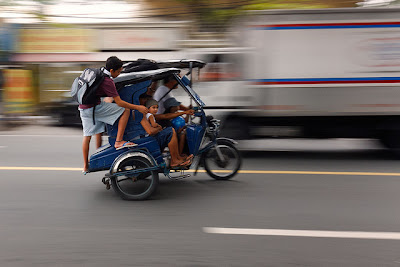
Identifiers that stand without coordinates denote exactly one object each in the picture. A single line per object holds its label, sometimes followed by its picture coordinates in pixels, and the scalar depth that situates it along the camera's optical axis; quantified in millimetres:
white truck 7664
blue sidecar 5309
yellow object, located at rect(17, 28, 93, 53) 15953
